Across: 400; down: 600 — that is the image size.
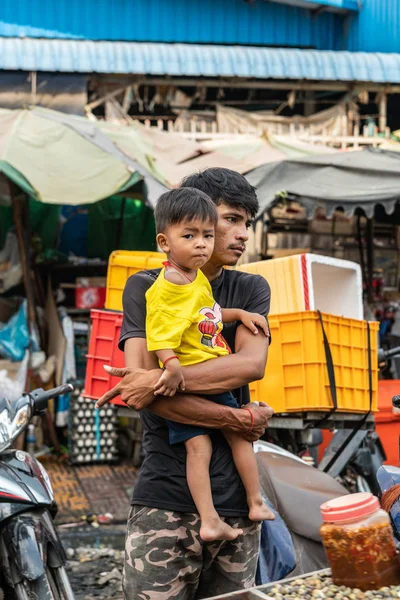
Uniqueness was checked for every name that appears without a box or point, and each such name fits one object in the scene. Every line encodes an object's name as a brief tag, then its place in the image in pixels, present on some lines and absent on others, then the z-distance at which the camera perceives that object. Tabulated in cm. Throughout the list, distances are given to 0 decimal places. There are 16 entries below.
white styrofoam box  543
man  240
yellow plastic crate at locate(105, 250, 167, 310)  550
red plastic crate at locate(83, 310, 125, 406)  516
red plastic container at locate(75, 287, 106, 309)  914
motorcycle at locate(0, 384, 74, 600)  354
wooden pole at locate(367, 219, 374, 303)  986
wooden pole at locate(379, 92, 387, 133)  1272
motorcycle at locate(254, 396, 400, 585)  326
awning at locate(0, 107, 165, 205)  702
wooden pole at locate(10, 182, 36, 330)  858
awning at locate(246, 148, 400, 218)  766
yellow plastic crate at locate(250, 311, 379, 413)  479
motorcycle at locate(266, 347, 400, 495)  534
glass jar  192
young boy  237
